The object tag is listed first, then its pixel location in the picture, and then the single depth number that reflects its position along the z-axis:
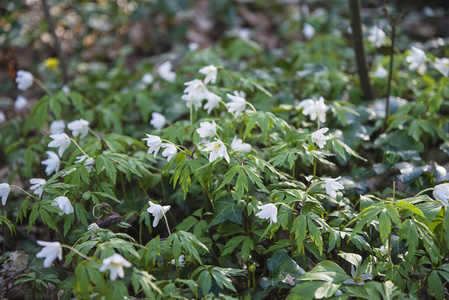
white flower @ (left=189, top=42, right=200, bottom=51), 4.28
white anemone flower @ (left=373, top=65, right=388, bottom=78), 3.71
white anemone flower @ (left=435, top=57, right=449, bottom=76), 3.19
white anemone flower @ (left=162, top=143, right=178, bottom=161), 2.22
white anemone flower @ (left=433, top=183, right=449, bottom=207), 2.00
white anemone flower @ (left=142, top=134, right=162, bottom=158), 2.24
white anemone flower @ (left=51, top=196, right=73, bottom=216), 2.14
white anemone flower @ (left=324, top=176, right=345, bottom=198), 2.16
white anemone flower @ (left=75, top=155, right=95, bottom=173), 2.38
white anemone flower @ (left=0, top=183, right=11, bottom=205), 2.21
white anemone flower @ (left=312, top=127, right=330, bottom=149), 2.31
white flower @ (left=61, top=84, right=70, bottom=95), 3.82
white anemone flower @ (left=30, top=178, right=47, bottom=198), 2.30
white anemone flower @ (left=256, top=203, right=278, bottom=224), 1.96
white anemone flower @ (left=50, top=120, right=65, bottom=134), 3.21
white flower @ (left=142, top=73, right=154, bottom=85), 3.99
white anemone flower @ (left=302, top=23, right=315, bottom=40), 4.47
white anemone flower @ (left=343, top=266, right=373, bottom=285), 1.93
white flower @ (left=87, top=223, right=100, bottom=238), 2.03
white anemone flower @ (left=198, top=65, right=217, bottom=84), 2.71
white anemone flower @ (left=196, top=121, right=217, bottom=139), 2.34
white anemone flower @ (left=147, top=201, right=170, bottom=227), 2.11
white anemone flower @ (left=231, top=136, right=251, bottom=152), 2.54
